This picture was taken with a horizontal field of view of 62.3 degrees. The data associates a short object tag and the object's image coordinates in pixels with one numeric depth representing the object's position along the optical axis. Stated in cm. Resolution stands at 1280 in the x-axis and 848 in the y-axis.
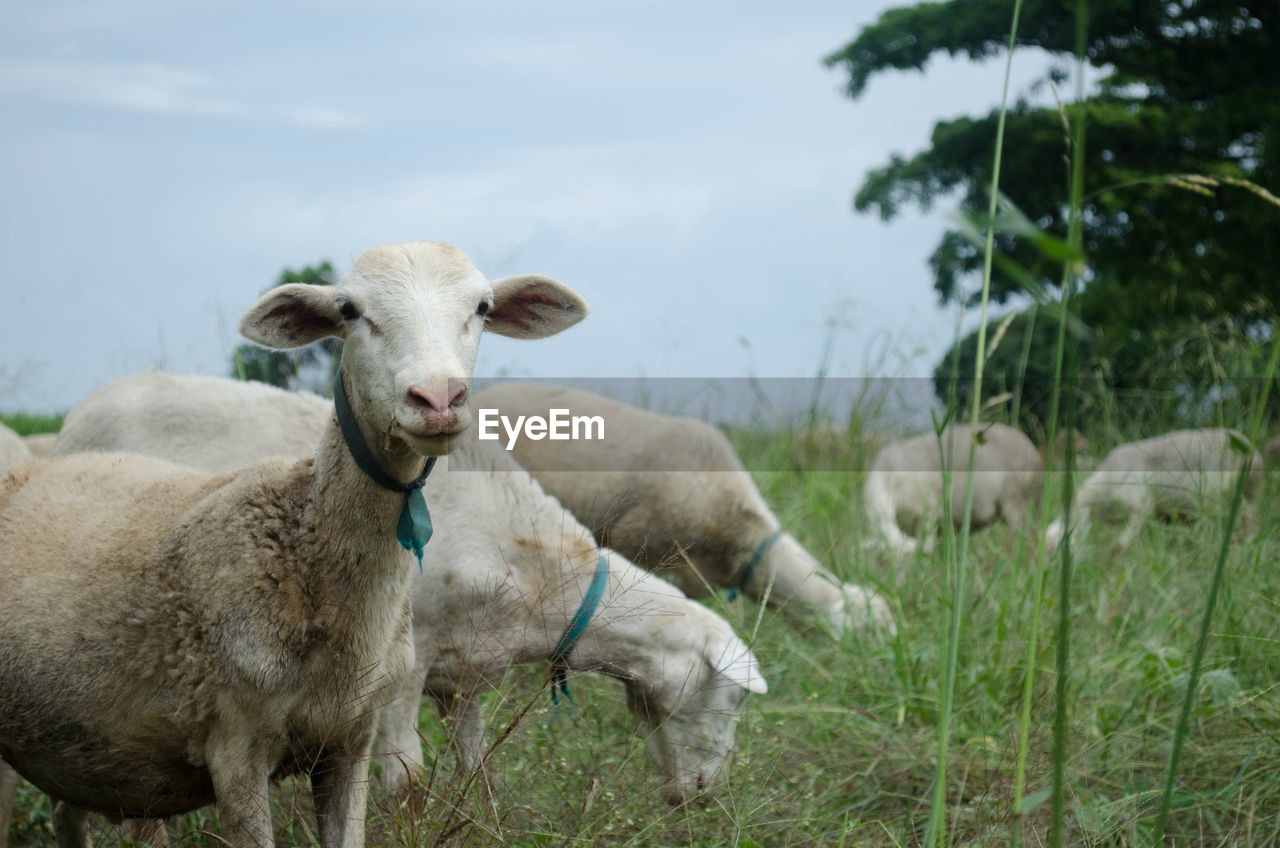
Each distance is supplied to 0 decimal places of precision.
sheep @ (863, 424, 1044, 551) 728
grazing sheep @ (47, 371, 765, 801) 328
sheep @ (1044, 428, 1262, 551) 593
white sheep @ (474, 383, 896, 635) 498
